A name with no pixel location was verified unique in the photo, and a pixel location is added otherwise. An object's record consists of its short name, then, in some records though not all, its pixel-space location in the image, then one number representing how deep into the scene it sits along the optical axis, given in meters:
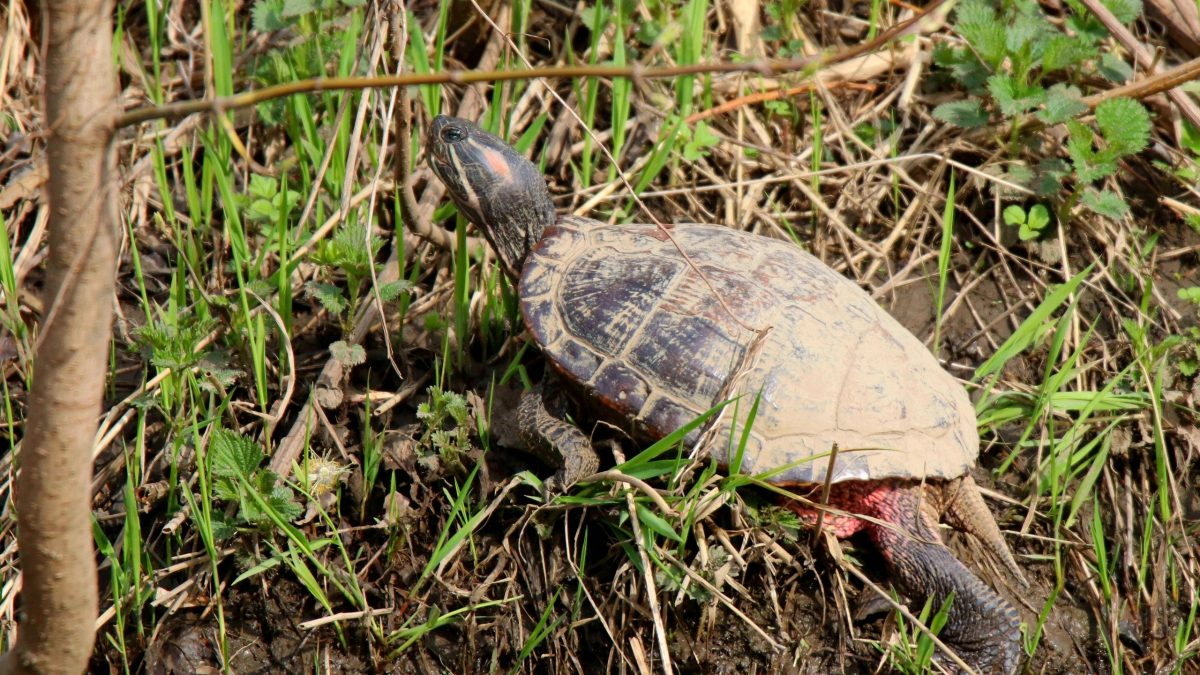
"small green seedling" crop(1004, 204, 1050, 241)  8.05
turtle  5.93
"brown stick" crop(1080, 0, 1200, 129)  8.16
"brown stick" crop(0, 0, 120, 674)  3.16
